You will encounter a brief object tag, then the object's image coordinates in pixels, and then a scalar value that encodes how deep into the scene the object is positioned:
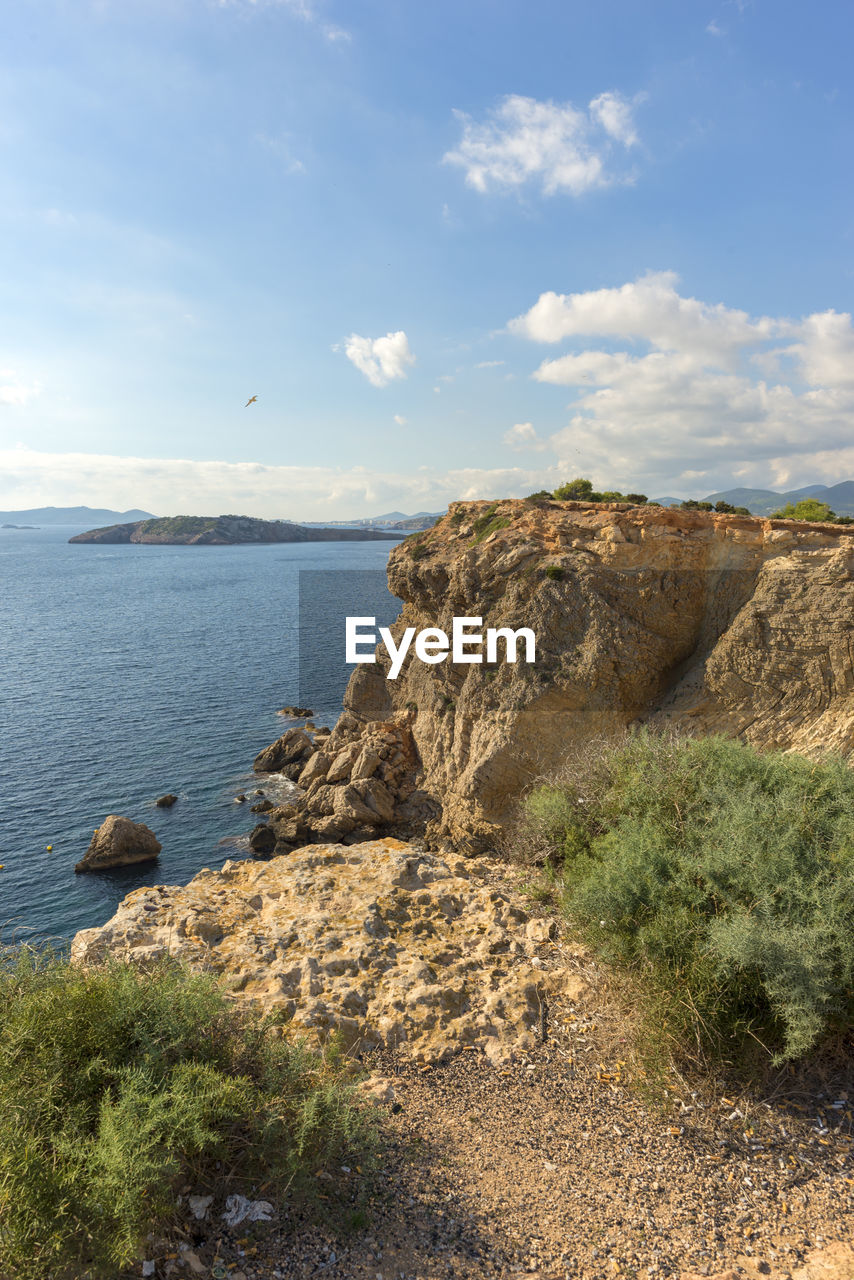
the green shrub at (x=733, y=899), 9.58
